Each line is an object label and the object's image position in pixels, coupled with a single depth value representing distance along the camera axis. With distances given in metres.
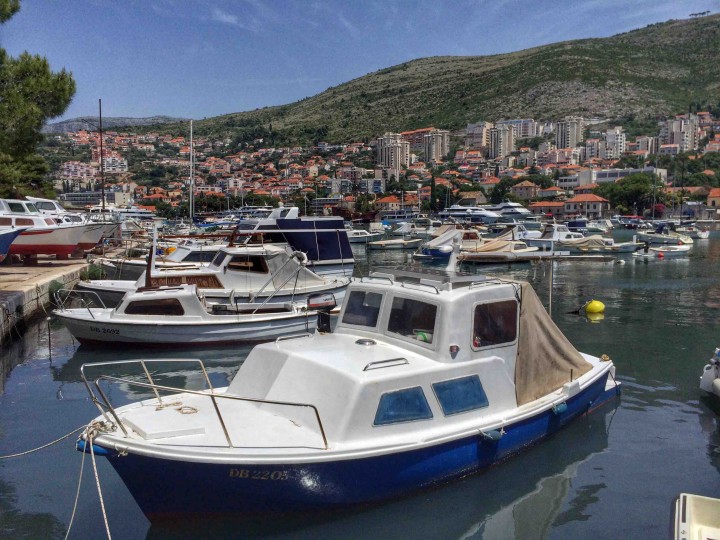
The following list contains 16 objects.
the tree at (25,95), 20.11
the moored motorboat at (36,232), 26.67
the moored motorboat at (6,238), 21.19
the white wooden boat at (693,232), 67.32
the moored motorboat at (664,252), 43.75
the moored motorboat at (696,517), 5.18
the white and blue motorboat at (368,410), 6.24
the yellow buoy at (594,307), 21.66
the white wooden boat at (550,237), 47.81
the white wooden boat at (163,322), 15.38
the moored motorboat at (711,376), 11.36
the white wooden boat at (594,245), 46.19
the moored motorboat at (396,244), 56.81
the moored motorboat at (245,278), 18.25
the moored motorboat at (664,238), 51.66
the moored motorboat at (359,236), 62.50
